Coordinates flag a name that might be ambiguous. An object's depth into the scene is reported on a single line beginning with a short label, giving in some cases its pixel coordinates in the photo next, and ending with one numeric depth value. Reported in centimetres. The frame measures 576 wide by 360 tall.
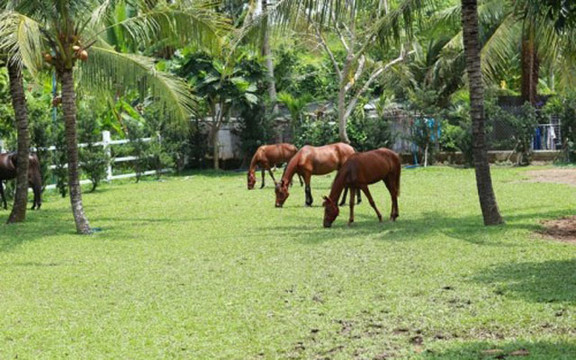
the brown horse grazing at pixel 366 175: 1571
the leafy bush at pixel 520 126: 2995
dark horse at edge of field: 2022
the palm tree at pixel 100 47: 1528
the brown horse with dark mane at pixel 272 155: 2483
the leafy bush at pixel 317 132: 3256
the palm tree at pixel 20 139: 1720
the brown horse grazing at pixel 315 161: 1955
